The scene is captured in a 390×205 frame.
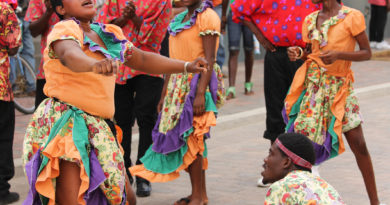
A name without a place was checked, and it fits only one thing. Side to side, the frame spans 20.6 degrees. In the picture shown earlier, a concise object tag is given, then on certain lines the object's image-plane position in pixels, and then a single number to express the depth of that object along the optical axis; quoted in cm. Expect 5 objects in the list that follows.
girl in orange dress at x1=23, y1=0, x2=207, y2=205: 588
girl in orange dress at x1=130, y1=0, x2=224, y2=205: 855
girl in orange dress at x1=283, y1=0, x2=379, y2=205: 819
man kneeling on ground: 534
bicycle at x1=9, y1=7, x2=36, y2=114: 1489
